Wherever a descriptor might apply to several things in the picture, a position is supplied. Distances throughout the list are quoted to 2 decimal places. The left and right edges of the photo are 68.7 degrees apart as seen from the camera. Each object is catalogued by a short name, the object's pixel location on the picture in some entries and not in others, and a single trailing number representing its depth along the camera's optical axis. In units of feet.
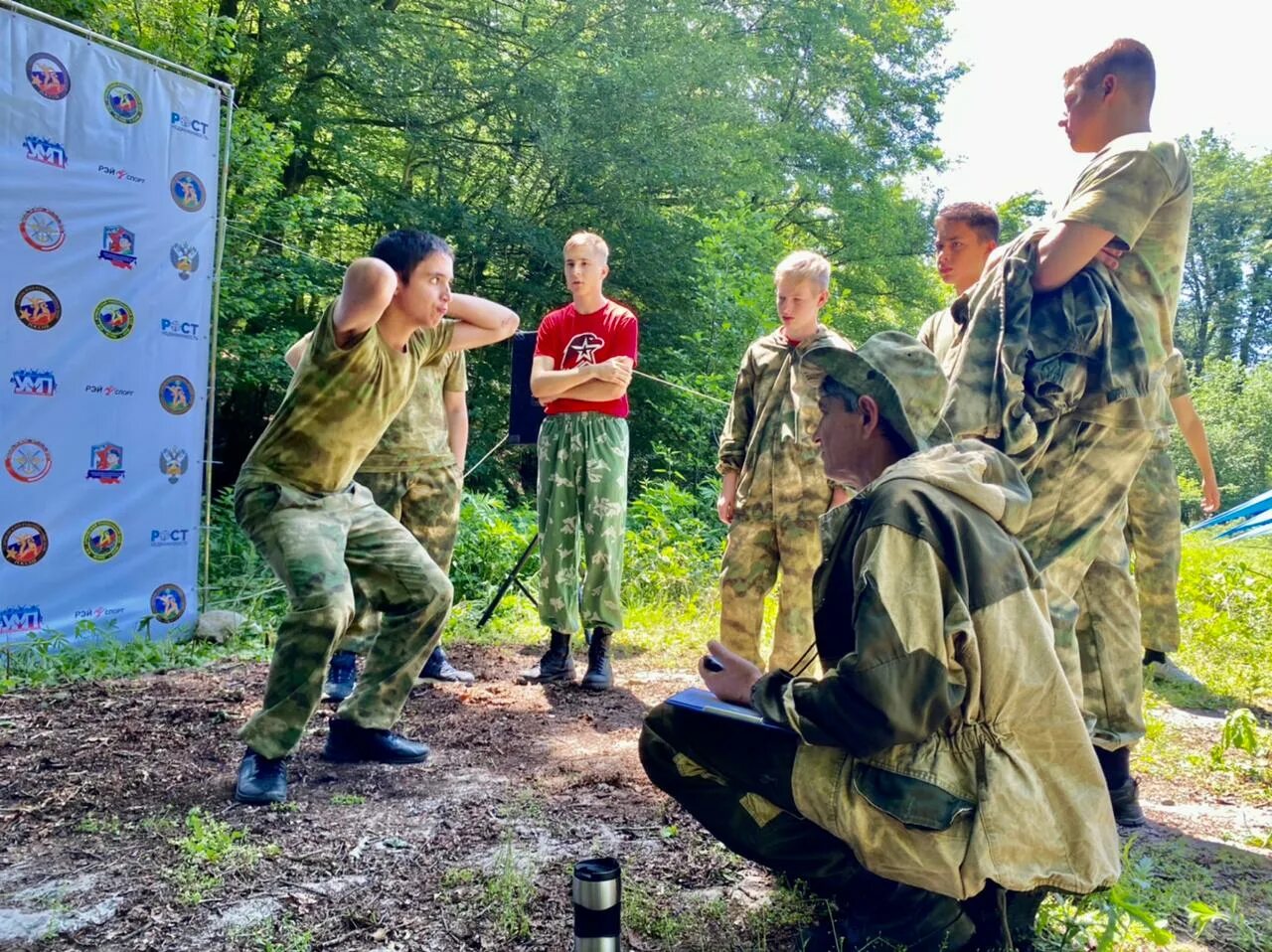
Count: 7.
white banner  17.02
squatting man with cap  5.82
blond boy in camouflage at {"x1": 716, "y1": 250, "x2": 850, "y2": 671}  12.94
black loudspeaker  17.92
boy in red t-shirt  15.06
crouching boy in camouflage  9.73
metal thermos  5.86
